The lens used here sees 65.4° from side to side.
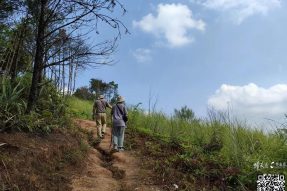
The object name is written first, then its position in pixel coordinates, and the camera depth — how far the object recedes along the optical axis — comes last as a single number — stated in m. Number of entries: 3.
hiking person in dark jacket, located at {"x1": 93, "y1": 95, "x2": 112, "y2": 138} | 7.72
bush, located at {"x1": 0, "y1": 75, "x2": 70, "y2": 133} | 5.18
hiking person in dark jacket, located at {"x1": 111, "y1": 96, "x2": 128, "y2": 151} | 6.60
